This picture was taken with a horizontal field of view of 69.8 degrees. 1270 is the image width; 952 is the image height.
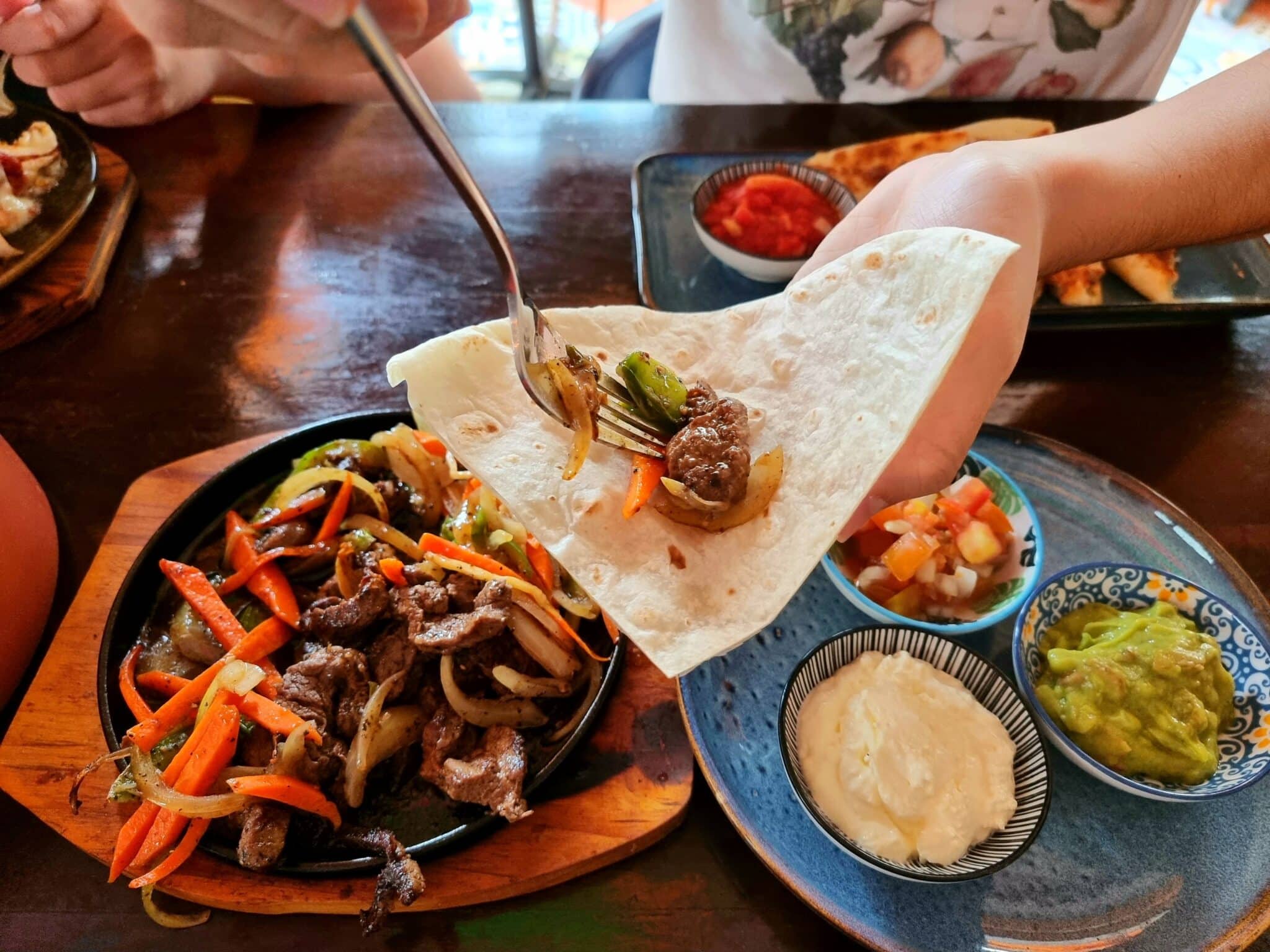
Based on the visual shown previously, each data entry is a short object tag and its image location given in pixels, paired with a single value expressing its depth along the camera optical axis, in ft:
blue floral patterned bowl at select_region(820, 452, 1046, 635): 1.14
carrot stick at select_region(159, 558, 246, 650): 1.15
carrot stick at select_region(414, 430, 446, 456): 1.31
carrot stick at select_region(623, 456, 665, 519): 0.97
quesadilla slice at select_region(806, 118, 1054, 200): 1.78
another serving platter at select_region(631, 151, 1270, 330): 1.50
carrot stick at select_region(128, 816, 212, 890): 0.95
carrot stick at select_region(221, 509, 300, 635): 1.18
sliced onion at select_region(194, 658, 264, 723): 1.07
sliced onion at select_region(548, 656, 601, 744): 1.10
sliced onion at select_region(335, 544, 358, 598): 1.20
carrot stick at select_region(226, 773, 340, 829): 0.98
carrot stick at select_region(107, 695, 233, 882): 0.98
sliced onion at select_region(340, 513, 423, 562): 1.25
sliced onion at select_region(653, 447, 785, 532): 0.99
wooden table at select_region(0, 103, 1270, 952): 0.99
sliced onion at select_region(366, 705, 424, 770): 1.06
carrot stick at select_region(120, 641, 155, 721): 1.08
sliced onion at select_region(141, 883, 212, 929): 0.98
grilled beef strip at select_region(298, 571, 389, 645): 1.14
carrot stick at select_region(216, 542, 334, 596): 1.19
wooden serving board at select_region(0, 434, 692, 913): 0.98
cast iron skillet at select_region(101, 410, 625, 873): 1.00
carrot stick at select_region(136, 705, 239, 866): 0.99
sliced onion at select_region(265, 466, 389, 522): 1.25
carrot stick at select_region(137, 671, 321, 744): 1.05
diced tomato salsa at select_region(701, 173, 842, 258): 1.64
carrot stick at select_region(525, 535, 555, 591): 1.20
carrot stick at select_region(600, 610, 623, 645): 1.12
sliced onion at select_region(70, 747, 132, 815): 0.99
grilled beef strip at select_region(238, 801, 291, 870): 0.96
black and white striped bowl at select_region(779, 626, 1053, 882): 0.93
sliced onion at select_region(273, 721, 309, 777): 1.02
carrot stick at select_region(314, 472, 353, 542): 1.24
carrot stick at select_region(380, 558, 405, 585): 1.19
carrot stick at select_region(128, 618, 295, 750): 1.03
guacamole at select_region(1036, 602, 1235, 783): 1.01
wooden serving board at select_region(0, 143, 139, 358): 1.53
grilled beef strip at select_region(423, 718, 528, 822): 0.99
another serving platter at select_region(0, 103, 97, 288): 1.56
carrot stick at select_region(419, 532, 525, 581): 1.18
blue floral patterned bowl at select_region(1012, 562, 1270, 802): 1.00
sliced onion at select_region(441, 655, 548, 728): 1.10
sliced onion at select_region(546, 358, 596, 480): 0.94
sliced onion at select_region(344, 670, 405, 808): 1.04
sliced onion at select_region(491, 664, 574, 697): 1.09
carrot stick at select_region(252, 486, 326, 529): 1.23
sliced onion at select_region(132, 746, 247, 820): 0.98
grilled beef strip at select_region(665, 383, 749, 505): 0.97
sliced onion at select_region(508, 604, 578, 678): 1.12
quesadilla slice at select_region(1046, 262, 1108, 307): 1.54
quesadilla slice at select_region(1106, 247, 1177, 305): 1.55
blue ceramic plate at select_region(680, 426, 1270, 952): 0.94
